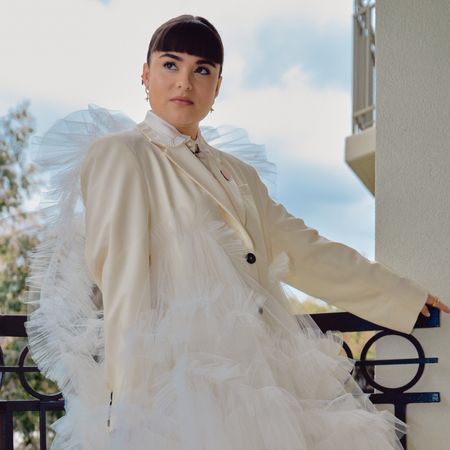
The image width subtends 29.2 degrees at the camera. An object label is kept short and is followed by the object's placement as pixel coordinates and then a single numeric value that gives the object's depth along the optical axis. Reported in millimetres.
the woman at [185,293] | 1688
